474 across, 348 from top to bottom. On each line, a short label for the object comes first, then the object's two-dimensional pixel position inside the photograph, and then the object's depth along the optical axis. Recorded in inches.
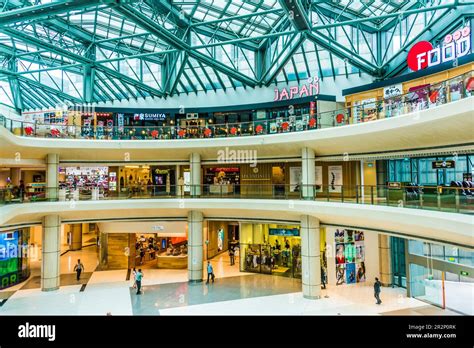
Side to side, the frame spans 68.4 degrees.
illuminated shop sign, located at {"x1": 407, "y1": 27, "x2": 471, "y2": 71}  727.1
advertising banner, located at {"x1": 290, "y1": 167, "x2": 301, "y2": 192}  938.4
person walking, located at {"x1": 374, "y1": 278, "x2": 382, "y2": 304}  663.1
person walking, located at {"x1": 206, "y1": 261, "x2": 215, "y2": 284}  812.0
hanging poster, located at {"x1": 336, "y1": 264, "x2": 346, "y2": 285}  800.1
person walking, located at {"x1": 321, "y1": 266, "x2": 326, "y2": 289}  781.6
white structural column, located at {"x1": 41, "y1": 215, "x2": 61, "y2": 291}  757.3
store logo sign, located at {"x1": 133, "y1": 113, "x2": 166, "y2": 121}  1110.4
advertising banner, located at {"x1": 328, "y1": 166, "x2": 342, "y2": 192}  900.6
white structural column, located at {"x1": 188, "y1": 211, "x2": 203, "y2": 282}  829.8
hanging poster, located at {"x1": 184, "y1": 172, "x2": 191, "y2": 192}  1113.4
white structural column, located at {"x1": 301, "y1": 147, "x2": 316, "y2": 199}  740.0
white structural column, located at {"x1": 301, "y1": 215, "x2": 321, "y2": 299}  708.0
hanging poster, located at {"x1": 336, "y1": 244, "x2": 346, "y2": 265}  804.6
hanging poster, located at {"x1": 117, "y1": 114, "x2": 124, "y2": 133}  1068.5
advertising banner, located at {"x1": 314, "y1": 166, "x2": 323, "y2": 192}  924.6
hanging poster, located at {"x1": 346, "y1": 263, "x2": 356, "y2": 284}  807.0
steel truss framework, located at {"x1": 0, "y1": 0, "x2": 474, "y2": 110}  791.7
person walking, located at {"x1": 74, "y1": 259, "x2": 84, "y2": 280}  841.5
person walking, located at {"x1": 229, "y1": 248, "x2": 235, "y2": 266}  1007.0
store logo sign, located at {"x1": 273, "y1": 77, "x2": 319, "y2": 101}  1090.7
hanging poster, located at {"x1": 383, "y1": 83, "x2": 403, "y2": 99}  770.2
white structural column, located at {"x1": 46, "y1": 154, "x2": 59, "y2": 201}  796.6
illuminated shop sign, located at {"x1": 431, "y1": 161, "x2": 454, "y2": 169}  694.2
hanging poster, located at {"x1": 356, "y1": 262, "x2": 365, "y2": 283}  815.1
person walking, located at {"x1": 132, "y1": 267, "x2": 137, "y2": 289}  771.4
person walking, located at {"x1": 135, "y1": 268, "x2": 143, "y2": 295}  724.0
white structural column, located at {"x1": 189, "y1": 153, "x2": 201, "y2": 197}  869.2
